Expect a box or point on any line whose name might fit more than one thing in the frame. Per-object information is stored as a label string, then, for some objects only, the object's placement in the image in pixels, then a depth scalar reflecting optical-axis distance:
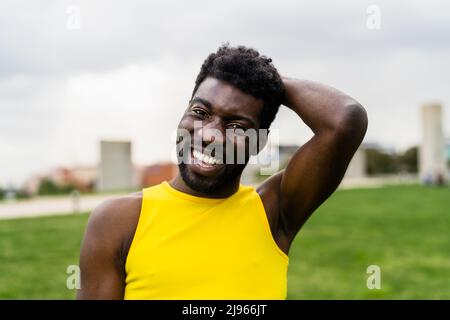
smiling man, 1.86
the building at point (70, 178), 24.94
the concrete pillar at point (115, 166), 16.25
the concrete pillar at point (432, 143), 34.76
